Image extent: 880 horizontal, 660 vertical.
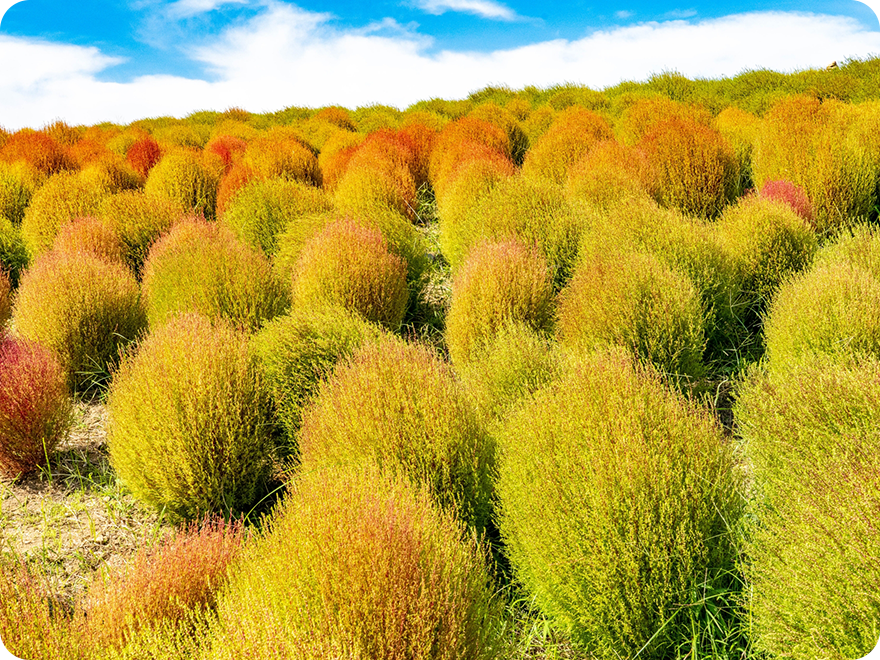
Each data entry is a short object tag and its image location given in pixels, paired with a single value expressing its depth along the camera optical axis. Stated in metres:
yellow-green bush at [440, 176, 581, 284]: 4.79
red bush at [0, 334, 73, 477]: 3.37
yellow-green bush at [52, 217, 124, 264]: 5.46
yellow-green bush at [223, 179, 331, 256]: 5.79
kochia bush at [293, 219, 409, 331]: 4.30
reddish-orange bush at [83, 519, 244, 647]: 1.94
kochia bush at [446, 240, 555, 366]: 3.92
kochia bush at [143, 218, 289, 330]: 4.26
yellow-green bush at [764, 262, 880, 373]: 3.38
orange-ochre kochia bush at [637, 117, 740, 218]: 5.77
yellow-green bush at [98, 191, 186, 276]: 6.10
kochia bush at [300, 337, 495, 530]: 2.61
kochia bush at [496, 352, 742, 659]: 2.16
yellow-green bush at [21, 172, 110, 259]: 6.37
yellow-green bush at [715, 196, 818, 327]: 4.63
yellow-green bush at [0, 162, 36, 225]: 7.54
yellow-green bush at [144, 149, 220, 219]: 7.18
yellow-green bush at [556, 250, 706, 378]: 3.65
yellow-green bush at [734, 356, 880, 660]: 1.80
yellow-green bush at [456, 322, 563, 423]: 3.12
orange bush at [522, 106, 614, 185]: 6.63
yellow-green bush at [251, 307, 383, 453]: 3.50
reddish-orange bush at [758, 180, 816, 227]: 5.39
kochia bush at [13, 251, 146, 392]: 4.27
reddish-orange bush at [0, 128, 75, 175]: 8.62
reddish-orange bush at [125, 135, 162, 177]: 8.90
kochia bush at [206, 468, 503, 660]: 1.59
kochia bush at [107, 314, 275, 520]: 2.98
